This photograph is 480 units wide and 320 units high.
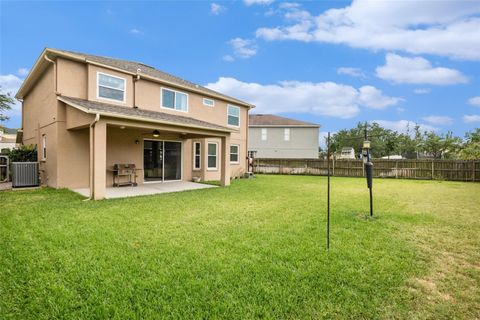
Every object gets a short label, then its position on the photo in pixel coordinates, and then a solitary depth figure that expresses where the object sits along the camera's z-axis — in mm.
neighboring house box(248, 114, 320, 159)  29188
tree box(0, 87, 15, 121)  18188
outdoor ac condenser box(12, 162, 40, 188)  9844
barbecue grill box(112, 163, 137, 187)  10602
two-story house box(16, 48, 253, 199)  8641
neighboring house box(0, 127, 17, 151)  27922
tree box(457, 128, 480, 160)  19130
